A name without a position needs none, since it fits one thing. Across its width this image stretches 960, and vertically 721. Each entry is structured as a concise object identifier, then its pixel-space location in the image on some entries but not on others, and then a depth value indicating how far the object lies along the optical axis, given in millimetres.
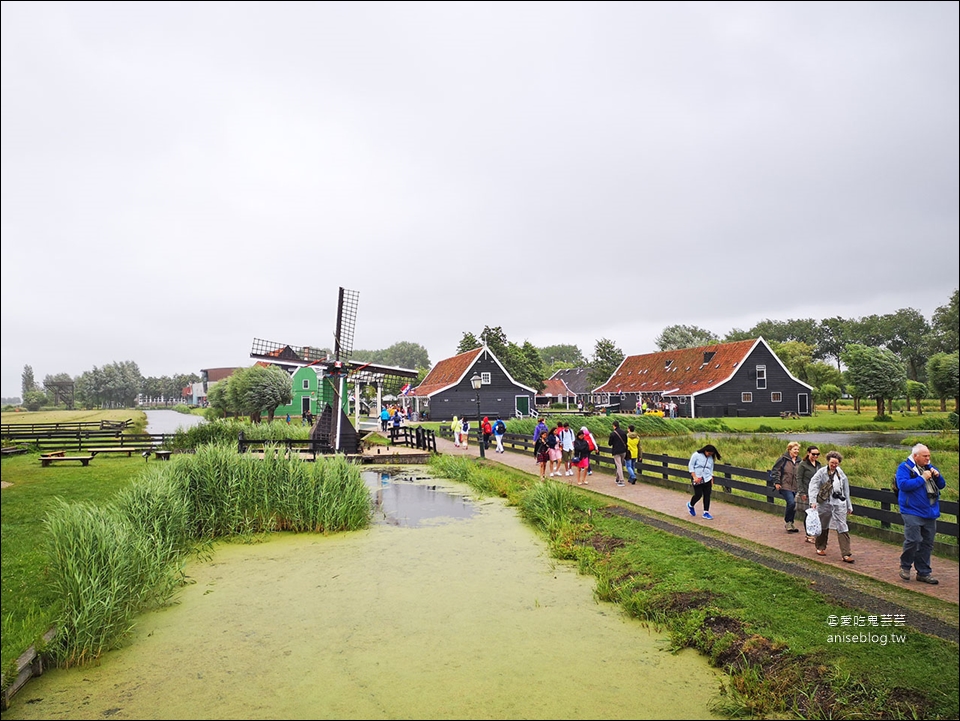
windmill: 23281
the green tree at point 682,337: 71938
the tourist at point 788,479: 8758
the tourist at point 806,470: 7590
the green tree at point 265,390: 44156
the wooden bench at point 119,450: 22406
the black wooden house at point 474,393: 43312
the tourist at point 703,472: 10227
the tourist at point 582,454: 14461
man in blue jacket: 5910
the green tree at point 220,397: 49719
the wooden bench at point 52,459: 18409
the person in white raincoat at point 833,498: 6898
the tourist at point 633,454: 14438
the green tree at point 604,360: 60219
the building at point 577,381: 63631
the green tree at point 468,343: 59219
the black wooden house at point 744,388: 40125
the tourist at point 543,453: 15498
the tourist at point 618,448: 14109
